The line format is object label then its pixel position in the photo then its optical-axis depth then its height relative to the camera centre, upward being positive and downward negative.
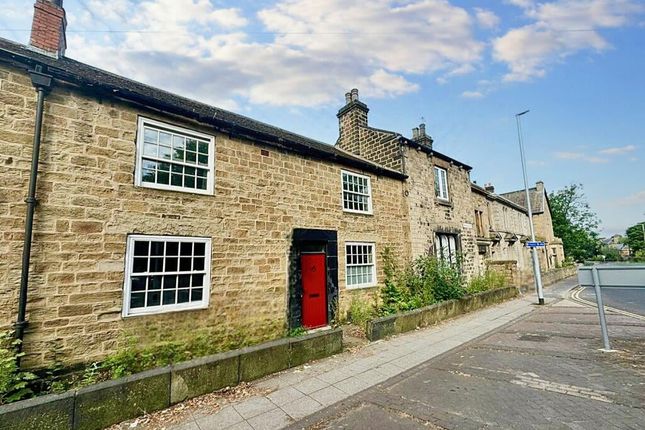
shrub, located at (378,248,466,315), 10.55 -1.09
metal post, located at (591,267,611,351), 6.40 -1.27
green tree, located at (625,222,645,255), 53.10 +2.26
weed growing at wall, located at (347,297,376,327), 9.50 -1.80
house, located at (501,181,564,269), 33.47 +3.46
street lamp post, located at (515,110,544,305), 13.36 +0.12
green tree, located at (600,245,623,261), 50.59 -1.09
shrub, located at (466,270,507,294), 13.57 -1.41
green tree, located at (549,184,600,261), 43.94 +3.41
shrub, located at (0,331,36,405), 4.06 -1.53
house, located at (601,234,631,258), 105.88 +3.16
